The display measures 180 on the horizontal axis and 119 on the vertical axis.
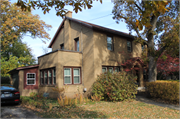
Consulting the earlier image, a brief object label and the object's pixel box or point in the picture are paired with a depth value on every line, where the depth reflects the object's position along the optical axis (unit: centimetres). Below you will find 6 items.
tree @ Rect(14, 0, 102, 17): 578
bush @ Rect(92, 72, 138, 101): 1114
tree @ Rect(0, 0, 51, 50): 1792
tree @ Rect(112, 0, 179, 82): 1137
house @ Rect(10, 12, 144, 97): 1366
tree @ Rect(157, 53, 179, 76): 1359
